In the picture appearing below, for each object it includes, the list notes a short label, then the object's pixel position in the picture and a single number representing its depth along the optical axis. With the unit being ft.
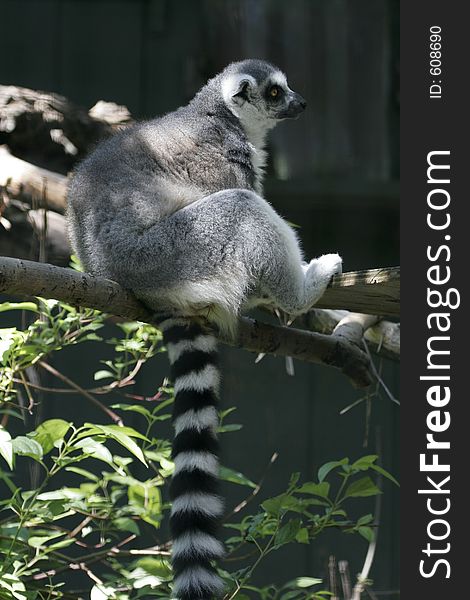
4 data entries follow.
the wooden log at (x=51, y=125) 28.66
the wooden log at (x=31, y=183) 26.96
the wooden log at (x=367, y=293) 18.04
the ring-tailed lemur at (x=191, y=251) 18.03
